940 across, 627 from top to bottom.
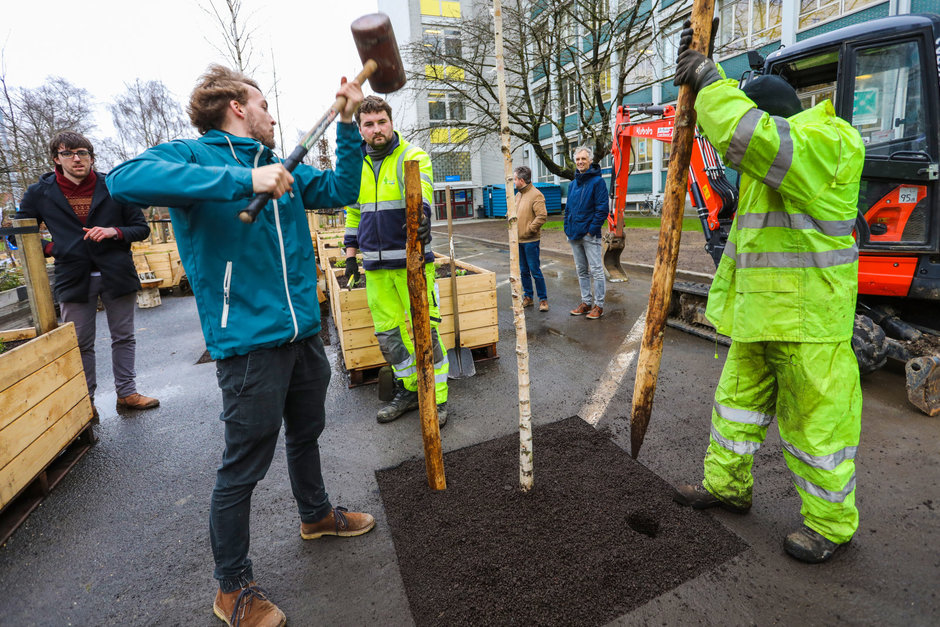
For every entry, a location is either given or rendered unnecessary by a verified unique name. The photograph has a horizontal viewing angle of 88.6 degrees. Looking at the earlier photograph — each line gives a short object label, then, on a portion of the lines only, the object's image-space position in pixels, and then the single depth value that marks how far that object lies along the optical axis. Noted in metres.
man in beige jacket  6.86
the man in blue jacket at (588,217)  6.53
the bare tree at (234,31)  8.73
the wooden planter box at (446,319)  4.66
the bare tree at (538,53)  14.67
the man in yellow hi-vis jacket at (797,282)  1.98
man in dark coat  3.95
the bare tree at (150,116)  21.88
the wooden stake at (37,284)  3.42
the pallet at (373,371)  4.81
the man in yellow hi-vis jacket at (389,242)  3.56
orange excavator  3.86
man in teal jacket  1.84
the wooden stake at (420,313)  2.49
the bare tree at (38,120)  12.61
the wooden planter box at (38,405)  2.80
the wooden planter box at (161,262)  10.38
